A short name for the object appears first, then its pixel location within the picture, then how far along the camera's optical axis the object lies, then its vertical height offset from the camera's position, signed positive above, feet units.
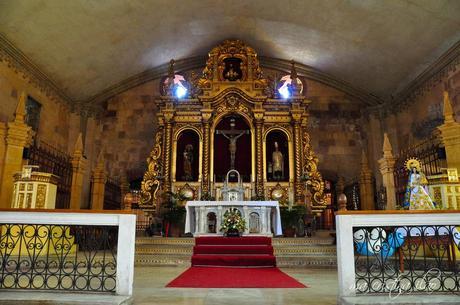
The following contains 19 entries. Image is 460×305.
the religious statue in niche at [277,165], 38.96 +6.31
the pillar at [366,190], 40.86 +3.99
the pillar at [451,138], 26.25 +6.26
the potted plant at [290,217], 33.65 +0.85
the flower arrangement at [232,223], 28.12 +0.26
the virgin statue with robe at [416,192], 20.26 +1.94
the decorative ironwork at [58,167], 31.25 +5.25
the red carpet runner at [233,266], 16.43 -2.43
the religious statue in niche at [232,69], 41.93 +17.66
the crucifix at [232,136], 38.86 +9.33
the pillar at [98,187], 38.75 +4.10
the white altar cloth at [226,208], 29.99 +1.31
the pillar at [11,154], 26.61 +5.16
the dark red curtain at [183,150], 39.60 +8.20
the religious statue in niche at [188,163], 38.70 +6.62
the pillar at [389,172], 31.54 +4.64
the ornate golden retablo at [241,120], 37.86 +10.42
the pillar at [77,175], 34.63 +4.76
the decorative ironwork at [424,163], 29.01 +5.18
